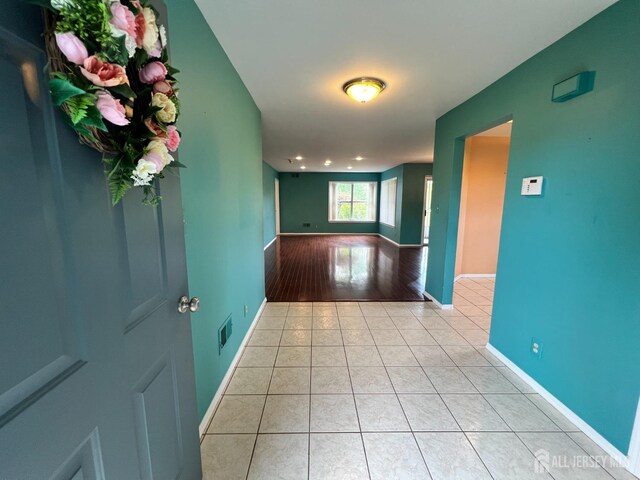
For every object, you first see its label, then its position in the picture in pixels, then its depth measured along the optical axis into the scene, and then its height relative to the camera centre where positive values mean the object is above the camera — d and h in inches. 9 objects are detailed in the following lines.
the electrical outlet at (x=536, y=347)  74.6 -41.4
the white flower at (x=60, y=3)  18.6 +14.2
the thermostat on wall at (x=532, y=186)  73.9 +5.4
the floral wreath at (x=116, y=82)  19.8 +10.5
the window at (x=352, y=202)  379.9 +1.9
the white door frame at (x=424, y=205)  288.8 -1.5
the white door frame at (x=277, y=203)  357.4 -1.0
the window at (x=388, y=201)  321.1 +3.1
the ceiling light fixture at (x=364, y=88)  89.6 +40.8
